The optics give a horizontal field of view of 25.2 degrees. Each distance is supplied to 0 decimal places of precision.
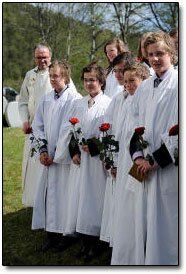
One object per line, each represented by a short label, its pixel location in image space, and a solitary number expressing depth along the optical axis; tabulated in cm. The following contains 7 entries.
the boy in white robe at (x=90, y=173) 462
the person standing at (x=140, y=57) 502
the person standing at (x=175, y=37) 367
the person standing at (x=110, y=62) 532
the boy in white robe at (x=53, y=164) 493
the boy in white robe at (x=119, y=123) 401
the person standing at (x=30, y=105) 599
